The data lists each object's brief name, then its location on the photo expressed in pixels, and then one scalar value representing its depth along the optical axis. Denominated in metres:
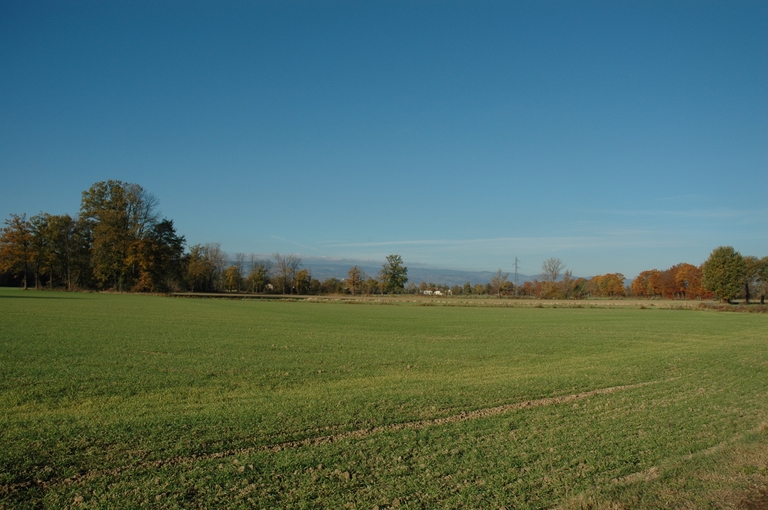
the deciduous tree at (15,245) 69.25
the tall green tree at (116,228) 69.12
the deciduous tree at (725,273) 82.38
